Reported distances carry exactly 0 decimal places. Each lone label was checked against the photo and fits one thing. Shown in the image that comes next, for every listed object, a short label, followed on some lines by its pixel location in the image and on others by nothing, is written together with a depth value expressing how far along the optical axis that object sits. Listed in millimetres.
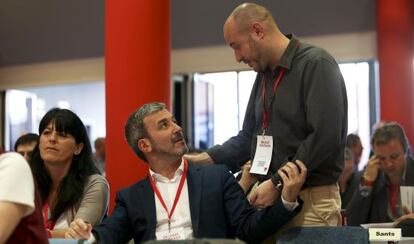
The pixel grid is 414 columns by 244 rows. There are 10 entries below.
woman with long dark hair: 2938
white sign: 2305
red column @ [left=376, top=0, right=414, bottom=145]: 5867
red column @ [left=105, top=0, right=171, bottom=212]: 4207
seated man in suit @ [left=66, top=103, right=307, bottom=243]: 2488
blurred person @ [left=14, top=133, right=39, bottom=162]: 4121
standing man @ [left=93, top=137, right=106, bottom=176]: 6498
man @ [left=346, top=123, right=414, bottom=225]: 3869
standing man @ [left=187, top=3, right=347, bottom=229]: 2312
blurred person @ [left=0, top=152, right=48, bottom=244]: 1581
